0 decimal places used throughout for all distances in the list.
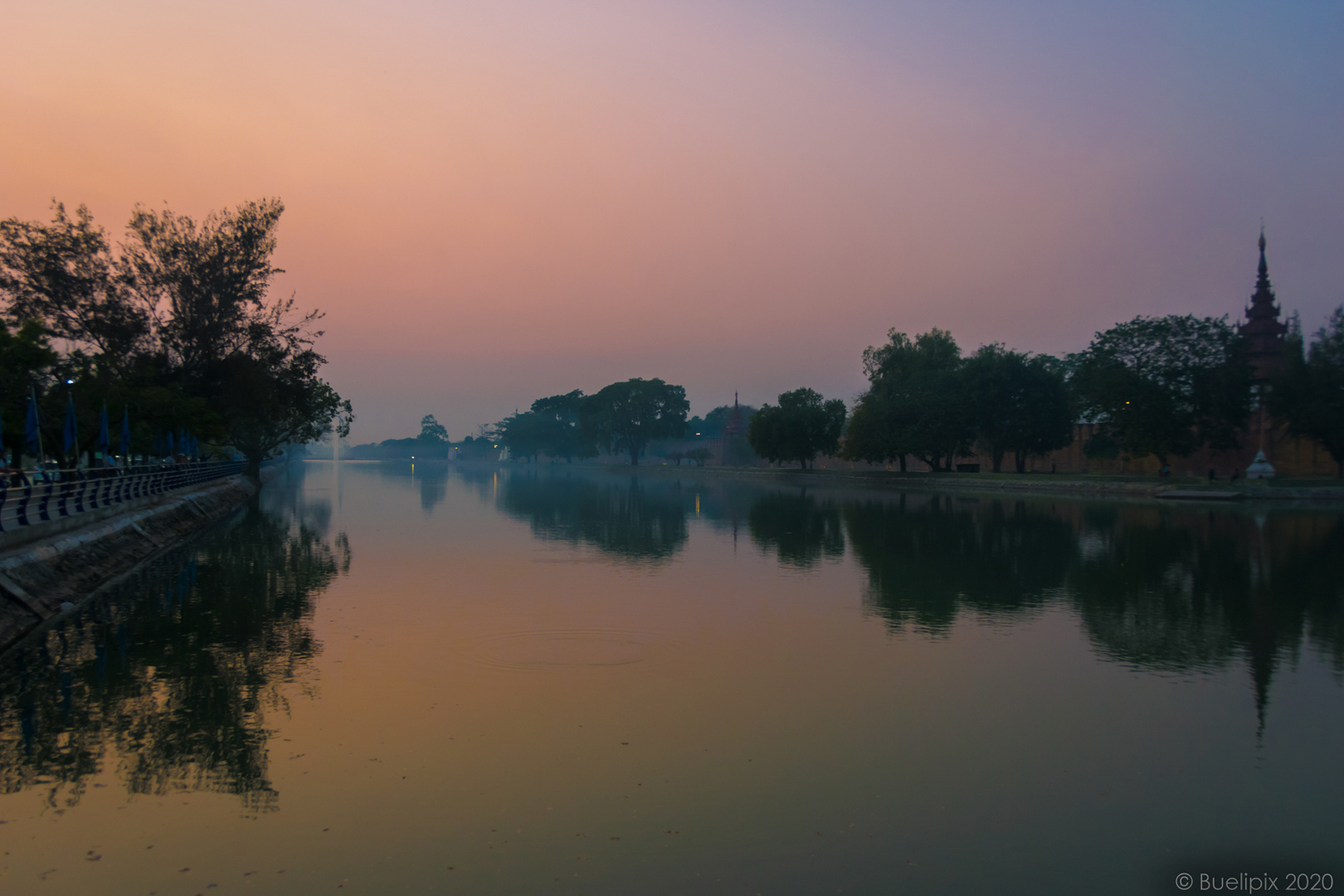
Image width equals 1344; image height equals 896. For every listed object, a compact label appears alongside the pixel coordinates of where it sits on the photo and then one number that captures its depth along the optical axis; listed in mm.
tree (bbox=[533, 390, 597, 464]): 178500
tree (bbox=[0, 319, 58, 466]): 31125
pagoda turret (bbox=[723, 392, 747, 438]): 149875
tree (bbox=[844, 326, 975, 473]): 73812
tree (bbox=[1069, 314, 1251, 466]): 59594
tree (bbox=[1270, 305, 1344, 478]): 57281
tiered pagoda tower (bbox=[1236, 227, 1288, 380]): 76188
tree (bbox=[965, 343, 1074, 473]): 72375
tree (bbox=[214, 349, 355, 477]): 46156
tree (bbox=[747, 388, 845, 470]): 95625
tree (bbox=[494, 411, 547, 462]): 183500
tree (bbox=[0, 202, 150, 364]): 42344
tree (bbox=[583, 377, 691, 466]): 142875
